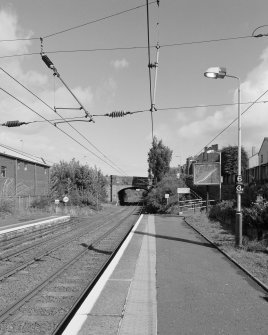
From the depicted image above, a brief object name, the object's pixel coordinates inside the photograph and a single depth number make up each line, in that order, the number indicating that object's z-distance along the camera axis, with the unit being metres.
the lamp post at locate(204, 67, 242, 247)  15.66
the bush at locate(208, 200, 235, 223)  26.33
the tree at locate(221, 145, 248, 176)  65.44
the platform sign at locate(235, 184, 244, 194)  16.31
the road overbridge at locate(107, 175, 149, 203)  97.44
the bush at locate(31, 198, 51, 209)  48.84
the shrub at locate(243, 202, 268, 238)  19.27
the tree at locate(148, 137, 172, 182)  71.50
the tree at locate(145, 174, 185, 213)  51.01
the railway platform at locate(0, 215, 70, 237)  22.54
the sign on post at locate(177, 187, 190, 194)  43.47
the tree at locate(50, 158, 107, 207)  61.03
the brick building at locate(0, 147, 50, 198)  47.48
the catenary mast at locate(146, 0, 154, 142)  11.32
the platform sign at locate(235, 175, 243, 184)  16.53
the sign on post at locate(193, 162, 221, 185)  38.09
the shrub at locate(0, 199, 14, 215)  36.22
